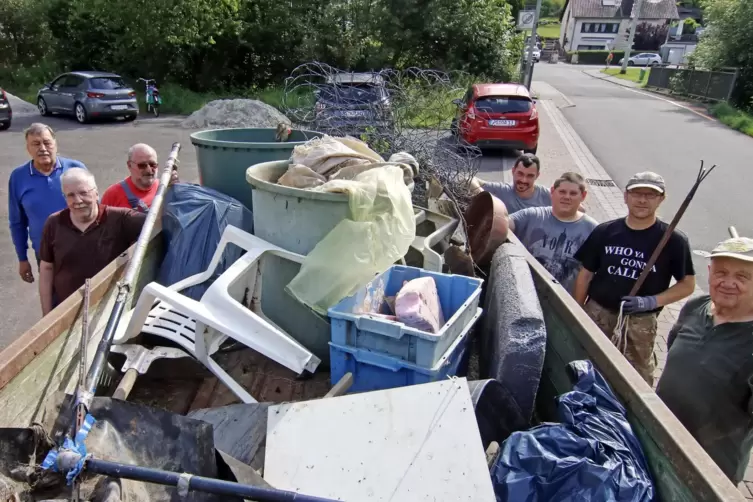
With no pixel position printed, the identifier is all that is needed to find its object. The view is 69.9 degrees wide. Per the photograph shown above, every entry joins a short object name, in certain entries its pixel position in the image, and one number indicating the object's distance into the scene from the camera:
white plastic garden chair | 2.27
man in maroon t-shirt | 3.07
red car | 12.04
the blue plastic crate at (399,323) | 2.12
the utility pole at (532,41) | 18.01
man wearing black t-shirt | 3.03
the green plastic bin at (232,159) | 3.62
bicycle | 18.56
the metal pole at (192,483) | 1.47
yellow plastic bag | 2.44
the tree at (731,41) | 21.52
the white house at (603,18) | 69.31
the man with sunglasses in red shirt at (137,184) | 3.70
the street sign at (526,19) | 18.83
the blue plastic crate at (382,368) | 2.16
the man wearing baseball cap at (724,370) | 2.24
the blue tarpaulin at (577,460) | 1.65
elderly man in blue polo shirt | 3.75
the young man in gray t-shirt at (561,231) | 3.56
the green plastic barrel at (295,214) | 2.57
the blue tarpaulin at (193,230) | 3.15
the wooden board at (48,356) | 1.89
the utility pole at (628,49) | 39.40
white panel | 1.72
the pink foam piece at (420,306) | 2.22
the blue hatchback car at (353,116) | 5.62
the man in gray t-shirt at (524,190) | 4.37
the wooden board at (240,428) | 2.02
